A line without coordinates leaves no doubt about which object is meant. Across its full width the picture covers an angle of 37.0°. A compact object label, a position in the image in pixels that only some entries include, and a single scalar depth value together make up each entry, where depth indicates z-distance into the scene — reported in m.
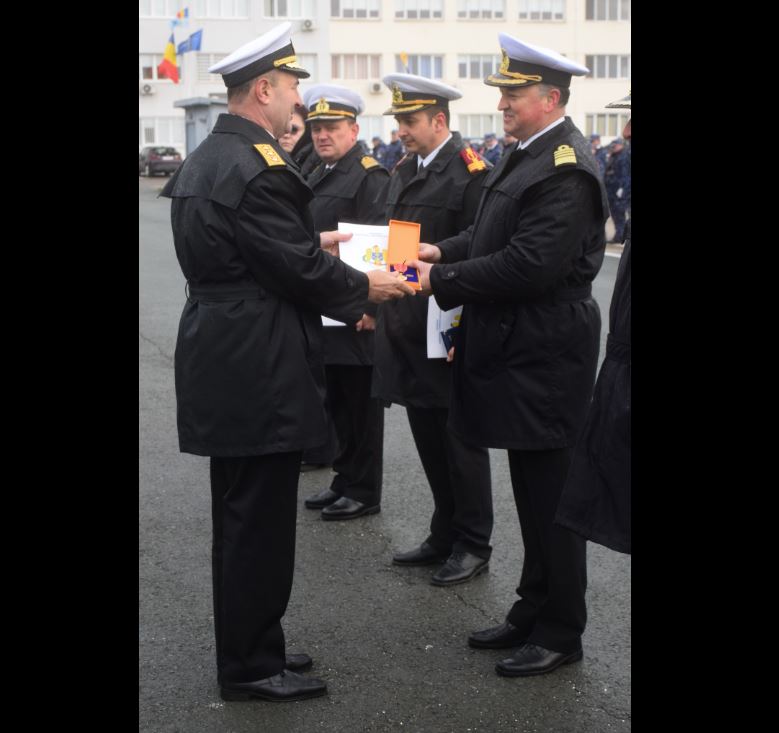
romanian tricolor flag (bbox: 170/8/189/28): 68.22
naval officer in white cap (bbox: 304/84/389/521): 5.78
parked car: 55.59
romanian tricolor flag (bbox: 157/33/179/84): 52.69
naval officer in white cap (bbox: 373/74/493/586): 4.89
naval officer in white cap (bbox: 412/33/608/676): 3.85
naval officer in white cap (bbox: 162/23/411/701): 3.54
